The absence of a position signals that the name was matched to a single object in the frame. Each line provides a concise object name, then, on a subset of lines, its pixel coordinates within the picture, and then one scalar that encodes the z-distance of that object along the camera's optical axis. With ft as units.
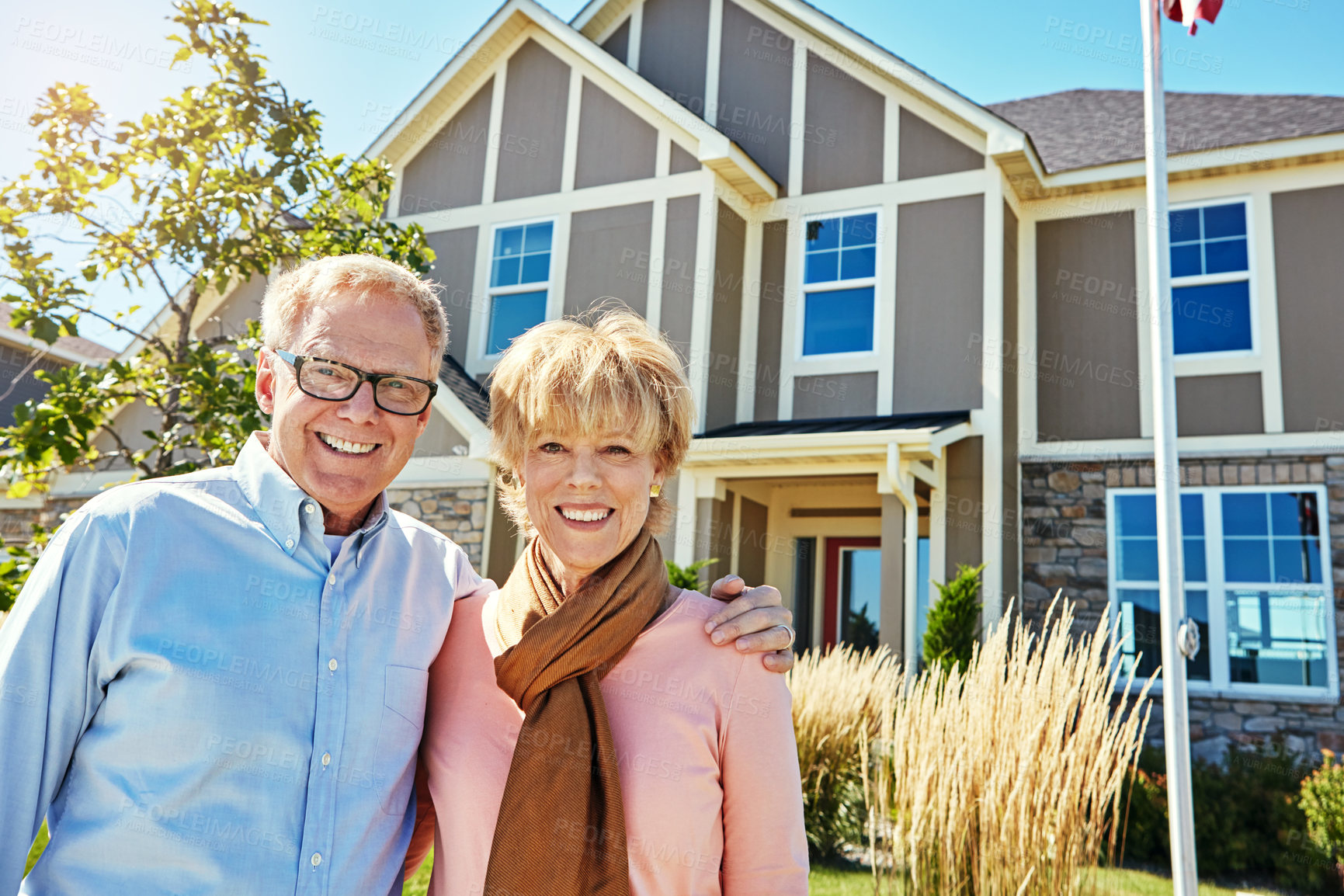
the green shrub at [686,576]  24.54
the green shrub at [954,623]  24.53
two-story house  27.73
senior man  5.06
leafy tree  11.41
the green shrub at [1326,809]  20.07
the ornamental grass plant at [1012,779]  11.08
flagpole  16.31
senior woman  5.69
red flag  19.29
